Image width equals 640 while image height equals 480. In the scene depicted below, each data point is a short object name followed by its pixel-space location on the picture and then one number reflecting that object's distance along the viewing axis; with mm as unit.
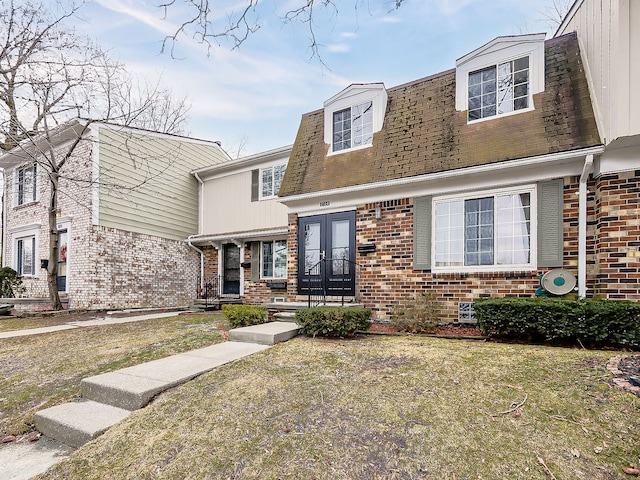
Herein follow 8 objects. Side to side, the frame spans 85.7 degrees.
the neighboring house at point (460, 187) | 5879
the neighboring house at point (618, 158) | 4961
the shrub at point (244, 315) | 7012
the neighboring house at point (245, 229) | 11672
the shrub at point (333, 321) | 5656
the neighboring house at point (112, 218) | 11258
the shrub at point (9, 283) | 12707
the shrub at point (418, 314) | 6297
